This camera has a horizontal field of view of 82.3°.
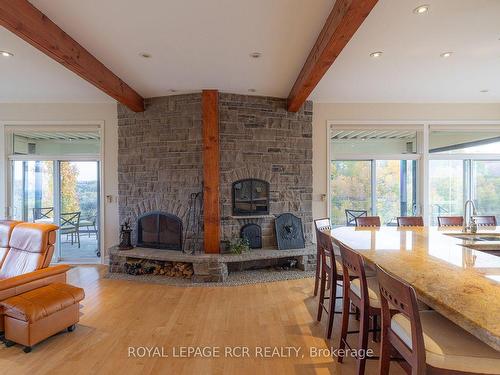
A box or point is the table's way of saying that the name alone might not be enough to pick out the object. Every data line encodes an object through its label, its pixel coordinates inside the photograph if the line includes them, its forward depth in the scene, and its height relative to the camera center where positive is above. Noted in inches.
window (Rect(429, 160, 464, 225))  209.3 +2.2
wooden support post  173.0 +9.9
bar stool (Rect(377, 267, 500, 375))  48.0 -27.8
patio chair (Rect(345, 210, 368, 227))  208.4 -18.4
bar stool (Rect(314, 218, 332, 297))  134.4 -18.2
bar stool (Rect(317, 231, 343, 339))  101.2 -32.3
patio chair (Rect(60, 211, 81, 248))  205.3 -25.5
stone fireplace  181.0 +13.3
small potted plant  173.6 -35.3
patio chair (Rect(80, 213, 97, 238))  206.2 -25.5
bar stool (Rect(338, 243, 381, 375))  74.7 -29.6
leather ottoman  94.8 -43.7
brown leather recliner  110.4 -27.8
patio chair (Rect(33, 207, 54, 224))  204.5 -18.5
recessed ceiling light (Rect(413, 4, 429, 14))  92.6 +59.2
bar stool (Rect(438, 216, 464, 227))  149.1 -16.8
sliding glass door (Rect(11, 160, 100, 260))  203.0 -3.1
